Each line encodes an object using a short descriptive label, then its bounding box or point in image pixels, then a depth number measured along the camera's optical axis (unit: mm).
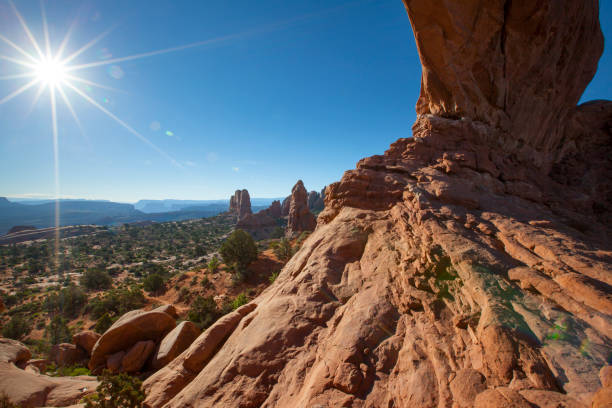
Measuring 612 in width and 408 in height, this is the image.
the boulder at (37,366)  12803
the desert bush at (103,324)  22109
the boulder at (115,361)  12281
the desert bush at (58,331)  25016
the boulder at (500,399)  3723
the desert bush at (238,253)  34625
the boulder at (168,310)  15102
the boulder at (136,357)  12211
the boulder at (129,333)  13008
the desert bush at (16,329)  27734
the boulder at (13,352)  12070
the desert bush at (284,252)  38656
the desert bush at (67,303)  34094
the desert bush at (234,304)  22594
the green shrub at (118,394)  7320
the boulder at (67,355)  15484
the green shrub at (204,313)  20422
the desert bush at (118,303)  28391
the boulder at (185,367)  8445
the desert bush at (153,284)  34938
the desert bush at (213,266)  39369
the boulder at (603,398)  3388
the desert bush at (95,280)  43094
